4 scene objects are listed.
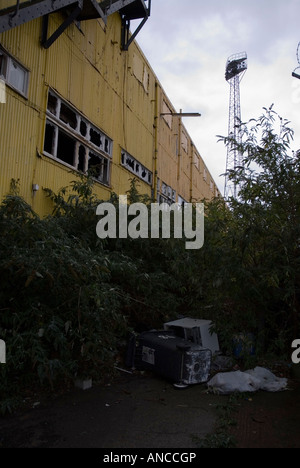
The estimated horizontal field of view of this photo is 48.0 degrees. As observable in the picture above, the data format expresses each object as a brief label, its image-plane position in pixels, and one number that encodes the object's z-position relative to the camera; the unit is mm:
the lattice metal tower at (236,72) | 41656
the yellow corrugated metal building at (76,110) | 6727
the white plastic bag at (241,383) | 3910
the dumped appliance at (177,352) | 4125
